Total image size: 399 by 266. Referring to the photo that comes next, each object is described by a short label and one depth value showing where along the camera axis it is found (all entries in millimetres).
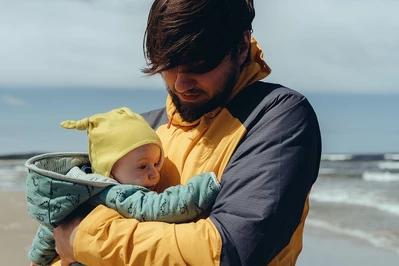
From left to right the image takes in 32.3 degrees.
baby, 2154
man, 1990
